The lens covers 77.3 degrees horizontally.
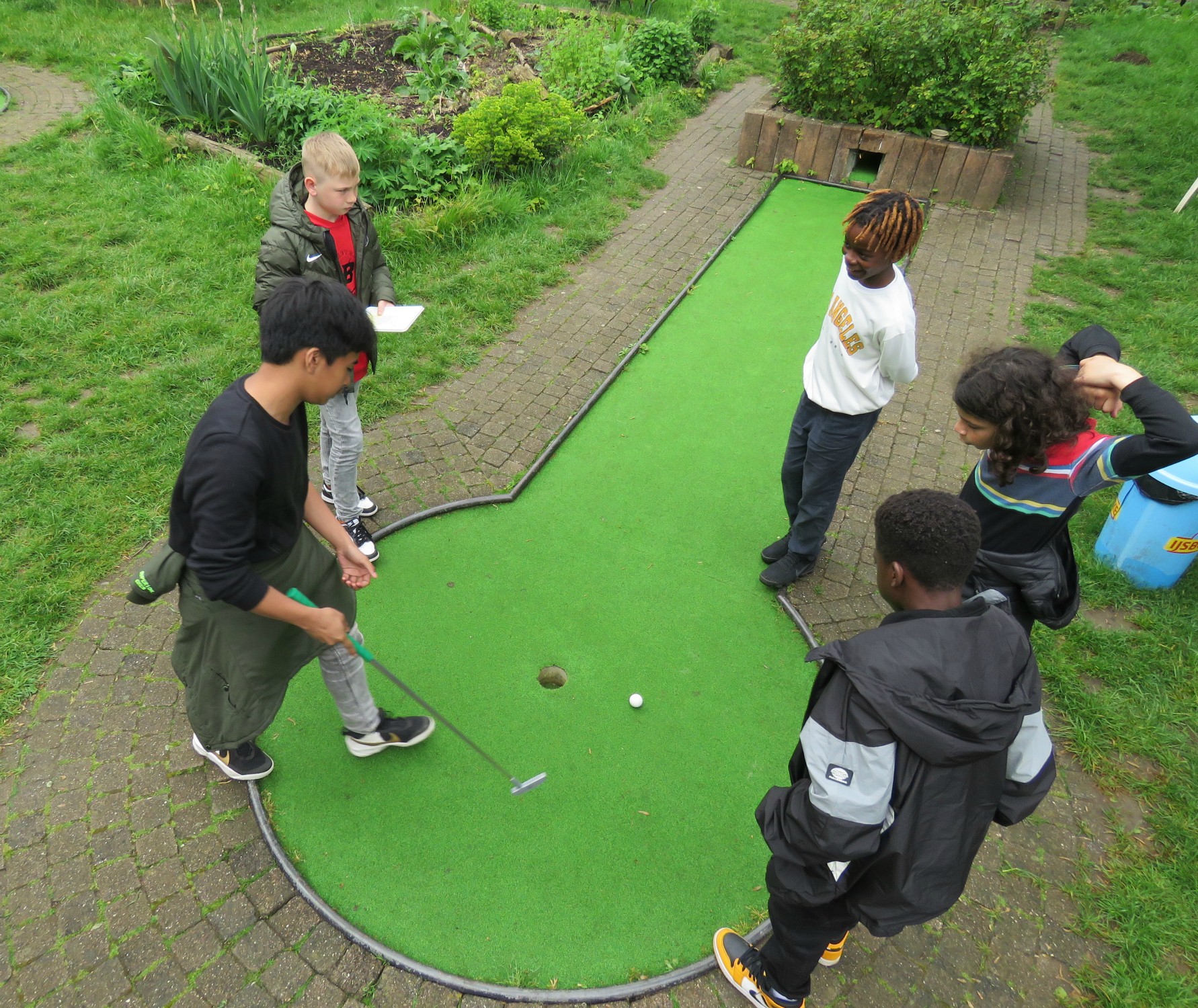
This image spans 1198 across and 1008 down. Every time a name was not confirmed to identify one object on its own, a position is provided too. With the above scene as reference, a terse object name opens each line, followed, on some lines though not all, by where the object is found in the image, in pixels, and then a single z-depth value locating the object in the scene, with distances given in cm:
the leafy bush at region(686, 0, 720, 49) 1007
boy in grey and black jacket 166
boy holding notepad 303
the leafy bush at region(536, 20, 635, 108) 872
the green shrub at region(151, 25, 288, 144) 686
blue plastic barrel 352
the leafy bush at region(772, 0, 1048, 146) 695
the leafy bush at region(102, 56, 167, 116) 744
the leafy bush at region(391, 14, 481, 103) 832
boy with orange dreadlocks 284
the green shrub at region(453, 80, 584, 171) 668
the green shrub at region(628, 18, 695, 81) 948
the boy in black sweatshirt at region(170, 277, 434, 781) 194
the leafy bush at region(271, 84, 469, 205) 637
